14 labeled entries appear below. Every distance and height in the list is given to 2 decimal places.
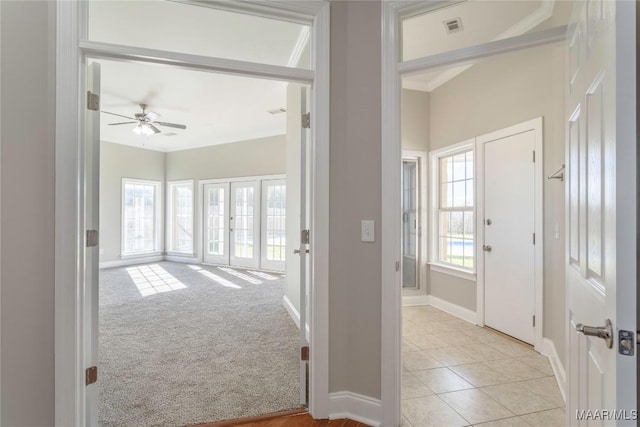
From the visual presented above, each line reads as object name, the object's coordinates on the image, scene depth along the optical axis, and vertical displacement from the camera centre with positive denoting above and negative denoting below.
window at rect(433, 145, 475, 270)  4.08 +0.09
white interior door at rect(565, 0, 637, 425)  0.78 +0.04
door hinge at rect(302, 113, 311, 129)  2.12 +0.60
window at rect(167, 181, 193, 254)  8.41 -0.05
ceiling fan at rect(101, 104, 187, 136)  5.12 +1.44
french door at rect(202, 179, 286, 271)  7.19 -0.19
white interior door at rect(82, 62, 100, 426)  1.75 -0.19
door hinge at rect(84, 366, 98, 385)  1.74 -0.84
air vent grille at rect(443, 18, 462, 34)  2.85 +1.66
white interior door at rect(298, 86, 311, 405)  2.17 -0.20
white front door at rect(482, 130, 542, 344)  3.22 -0.19
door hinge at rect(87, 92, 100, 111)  1.77 +0.60
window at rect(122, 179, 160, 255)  7.86 -0.03
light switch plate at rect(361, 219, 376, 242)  2.00 -0.09
